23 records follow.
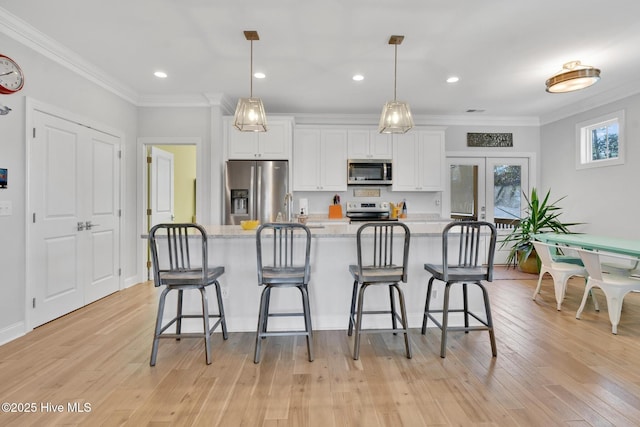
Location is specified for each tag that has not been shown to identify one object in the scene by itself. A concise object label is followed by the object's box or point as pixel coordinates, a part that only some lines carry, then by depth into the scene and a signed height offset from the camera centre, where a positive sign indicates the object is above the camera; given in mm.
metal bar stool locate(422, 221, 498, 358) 2254 -481
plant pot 4974 -879
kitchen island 2711 -685
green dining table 2699 -316
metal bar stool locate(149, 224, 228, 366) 2154 -512
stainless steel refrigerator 4367 +225
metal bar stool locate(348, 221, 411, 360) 2211 -503
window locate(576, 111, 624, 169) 4191 +1021
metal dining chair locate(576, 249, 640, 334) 2723 -661
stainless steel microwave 5039 +620
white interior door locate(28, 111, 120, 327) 2900 -94
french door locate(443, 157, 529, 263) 5500 +386
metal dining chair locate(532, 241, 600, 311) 3314 -637
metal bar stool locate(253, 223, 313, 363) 2188 -522
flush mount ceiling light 3164 +1412
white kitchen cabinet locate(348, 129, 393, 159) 5047 +1098
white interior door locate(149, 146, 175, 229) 4537 +337
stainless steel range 5145 -26
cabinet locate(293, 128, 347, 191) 5012 +813
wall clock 2523 +1115
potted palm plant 4605 -294
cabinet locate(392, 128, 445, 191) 5078 +830
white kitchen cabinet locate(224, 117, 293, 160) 4559 +1007
